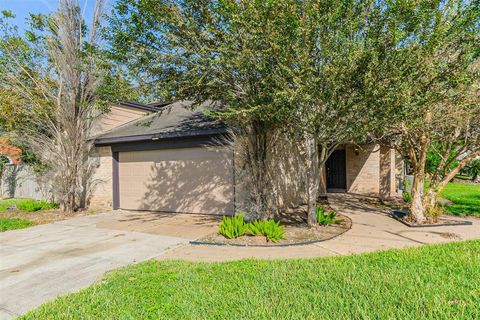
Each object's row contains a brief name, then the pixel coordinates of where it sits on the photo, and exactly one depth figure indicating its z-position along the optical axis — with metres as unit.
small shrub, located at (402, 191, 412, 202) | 10.83
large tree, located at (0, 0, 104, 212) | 9.92
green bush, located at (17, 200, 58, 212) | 11.41
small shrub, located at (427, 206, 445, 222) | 7.37
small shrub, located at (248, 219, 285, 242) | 6.19
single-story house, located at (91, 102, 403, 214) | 9.12
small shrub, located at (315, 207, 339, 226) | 7.28
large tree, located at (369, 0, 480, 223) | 4.68
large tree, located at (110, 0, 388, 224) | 4.88
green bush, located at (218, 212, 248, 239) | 6.44
